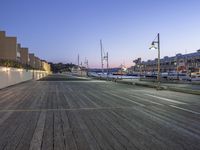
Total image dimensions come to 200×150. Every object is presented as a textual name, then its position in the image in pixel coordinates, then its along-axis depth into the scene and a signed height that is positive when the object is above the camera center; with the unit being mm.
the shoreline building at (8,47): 35513 +6002
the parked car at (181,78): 31466 -1373
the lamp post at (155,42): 15686 +2912
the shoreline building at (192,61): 70133 +5368
